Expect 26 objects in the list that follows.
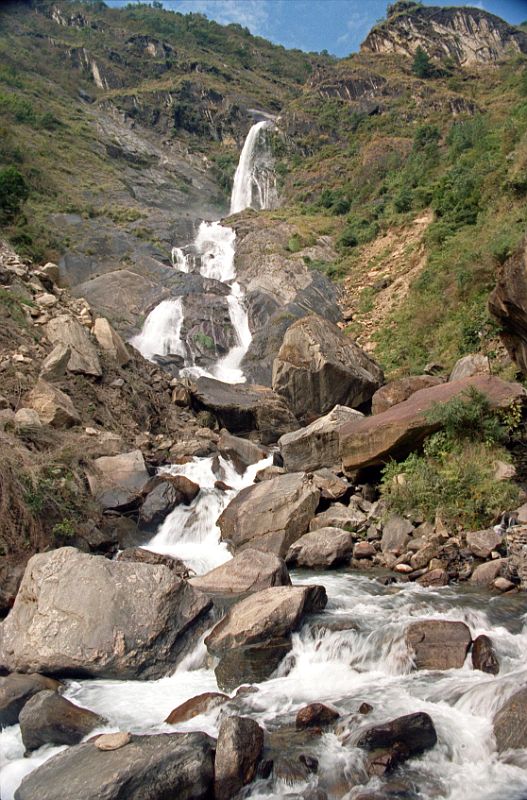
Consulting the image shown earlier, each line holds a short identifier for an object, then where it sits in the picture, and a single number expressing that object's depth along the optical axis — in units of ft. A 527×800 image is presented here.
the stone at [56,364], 47.03
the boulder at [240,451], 49.67
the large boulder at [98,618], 21.01
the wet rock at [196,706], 18.43
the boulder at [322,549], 31.65
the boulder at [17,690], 18.67
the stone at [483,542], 27.94
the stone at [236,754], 14.80
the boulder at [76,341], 51.42
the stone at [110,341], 57.24
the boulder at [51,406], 42.54
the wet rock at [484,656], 19.01
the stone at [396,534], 31.63
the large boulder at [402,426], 35.42
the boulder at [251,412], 59.16
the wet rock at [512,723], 15.70
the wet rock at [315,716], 17.34
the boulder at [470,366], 45.29
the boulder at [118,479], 38.81
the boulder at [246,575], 26.76
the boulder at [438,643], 19.75
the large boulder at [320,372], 59.21
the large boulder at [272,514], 35.40
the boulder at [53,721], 17.33
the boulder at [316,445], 44.91
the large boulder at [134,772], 14.16
